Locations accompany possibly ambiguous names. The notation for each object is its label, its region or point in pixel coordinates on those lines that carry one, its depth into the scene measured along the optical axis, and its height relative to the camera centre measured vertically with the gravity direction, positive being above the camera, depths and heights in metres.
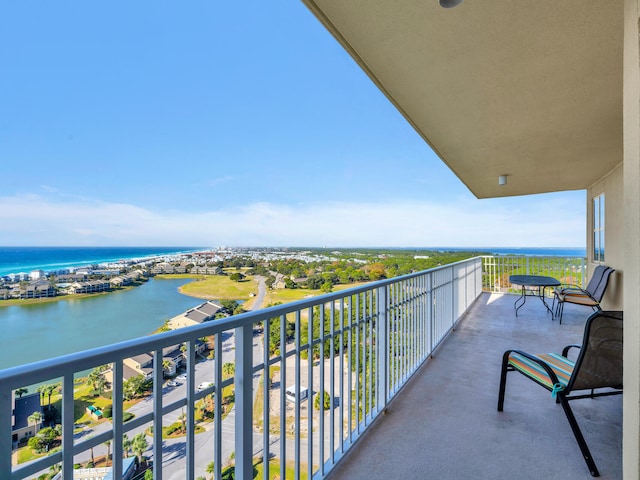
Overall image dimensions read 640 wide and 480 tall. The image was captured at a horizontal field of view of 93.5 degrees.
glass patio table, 5.56 -0.73
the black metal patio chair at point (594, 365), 1.86 -0.78
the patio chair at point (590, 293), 4.78 -0.87
